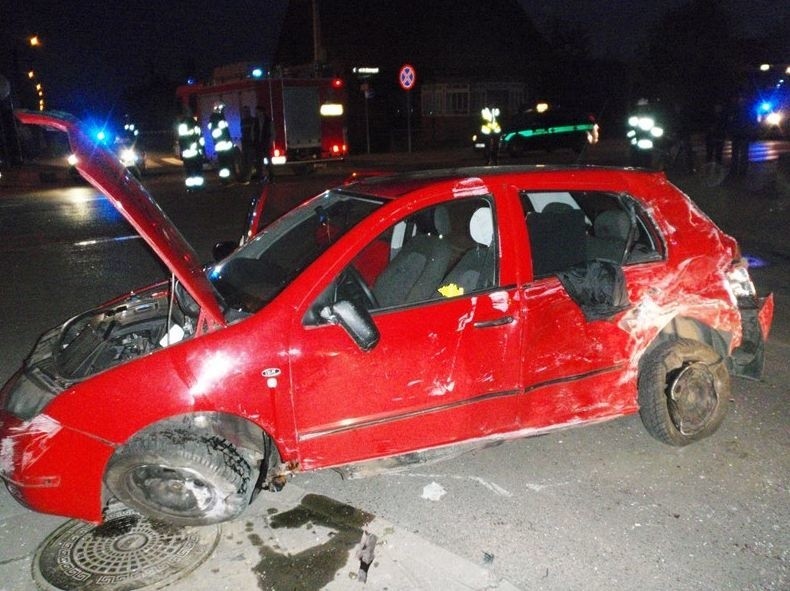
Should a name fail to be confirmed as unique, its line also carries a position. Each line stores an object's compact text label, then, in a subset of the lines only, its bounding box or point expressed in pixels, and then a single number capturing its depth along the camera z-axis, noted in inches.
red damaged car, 116.4
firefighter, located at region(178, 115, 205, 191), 617.3
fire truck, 844.6
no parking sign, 855.1
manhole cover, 114.3
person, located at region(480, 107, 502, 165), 788.6
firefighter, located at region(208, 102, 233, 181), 633.0
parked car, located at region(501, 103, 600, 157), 924.6
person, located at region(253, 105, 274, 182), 695.1
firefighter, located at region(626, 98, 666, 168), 569.3
